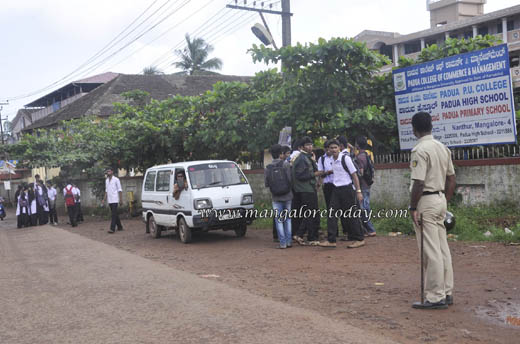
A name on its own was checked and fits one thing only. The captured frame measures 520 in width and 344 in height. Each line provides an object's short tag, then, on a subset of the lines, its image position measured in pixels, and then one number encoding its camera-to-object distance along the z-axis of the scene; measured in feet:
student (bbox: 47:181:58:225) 73.00
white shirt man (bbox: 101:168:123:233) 52.29
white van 39.06
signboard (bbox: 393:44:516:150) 36.86
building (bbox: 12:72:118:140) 182.60
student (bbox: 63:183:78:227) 64.39
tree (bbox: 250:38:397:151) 44.04
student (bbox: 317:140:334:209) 33.55
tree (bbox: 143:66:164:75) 196.54
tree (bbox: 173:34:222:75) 176.45
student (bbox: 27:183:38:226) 72.08
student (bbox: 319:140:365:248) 31.19
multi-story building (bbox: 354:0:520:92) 124.06
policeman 17.90
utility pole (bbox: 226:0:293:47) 53.62
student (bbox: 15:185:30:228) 72.33
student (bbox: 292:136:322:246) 34.14
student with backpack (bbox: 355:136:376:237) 35.86
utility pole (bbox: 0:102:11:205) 123.54
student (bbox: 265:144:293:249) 33.91
